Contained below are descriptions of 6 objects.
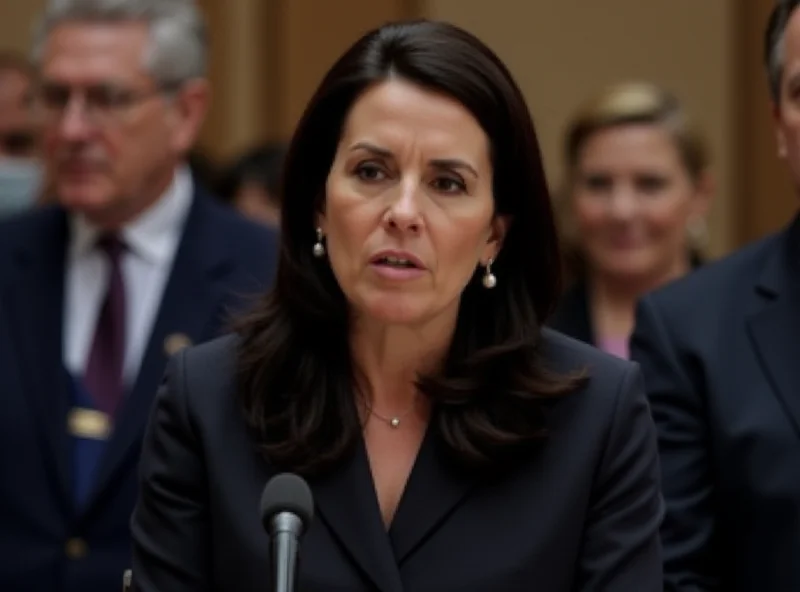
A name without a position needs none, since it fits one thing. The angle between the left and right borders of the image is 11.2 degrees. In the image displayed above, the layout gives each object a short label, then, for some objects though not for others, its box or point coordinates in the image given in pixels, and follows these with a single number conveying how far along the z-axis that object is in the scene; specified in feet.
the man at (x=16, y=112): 48.67
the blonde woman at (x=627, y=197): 32.58
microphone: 14.98
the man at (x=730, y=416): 20.16
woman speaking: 18.47
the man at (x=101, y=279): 26.61
